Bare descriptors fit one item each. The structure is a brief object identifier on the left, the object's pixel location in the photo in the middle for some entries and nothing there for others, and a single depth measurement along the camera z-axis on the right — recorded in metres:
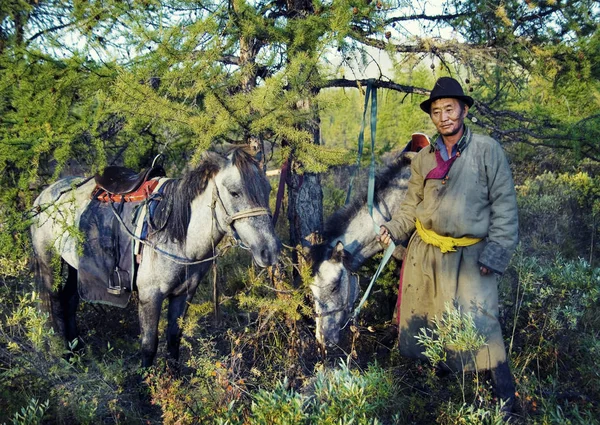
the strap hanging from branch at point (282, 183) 4.20
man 3.25
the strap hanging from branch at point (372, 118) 4.10
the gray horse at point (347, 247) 4.15
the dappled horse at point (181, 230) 3.31
